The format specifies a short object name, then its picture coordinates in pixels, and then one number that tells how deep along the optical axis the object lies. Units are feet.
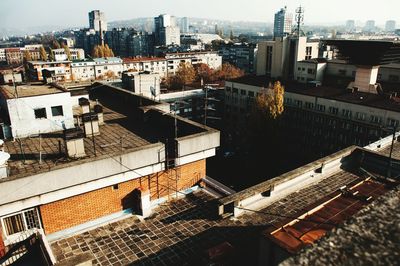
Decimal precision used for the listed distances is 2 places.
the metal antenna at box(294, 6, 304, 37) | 230.97
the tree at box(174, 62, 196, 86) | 318.65
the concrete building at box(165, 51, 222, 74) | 392.88
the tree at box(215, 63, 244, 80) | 332.39
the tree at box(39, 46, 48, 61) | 416.71
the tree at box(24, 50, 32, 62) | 459.97
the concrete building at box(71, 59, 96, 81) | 339.36
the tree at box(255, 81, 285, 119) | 156.35
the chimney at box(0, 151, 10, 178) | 40.37
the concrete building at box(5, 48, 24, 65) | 597.93
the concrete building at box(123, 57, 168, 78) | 368.64
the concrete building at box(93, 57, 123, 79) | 353.92
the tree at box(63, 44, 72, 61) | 449.72
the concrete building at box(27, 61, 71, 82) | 311.68
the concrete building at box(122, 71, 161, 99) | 133.69
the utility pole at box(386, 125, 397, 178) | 53.93
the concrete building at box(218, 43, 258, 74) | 425.28
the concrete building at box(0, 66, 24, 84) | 94.02
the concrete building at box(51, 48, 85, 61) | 346.19
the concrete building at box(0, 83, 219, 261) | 41.00
